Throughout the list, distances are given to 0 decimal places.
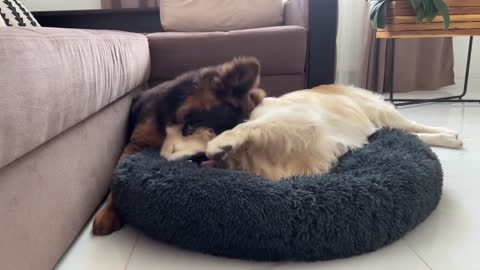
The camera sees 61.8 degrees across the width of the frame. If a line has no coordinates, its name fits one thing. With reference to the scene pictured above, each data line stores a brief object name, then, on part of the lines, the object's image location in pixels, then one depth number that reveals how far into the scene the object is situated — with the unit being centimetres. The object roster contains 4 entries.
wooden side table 227
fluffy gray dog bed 93
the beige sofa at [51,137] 70
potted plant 218
